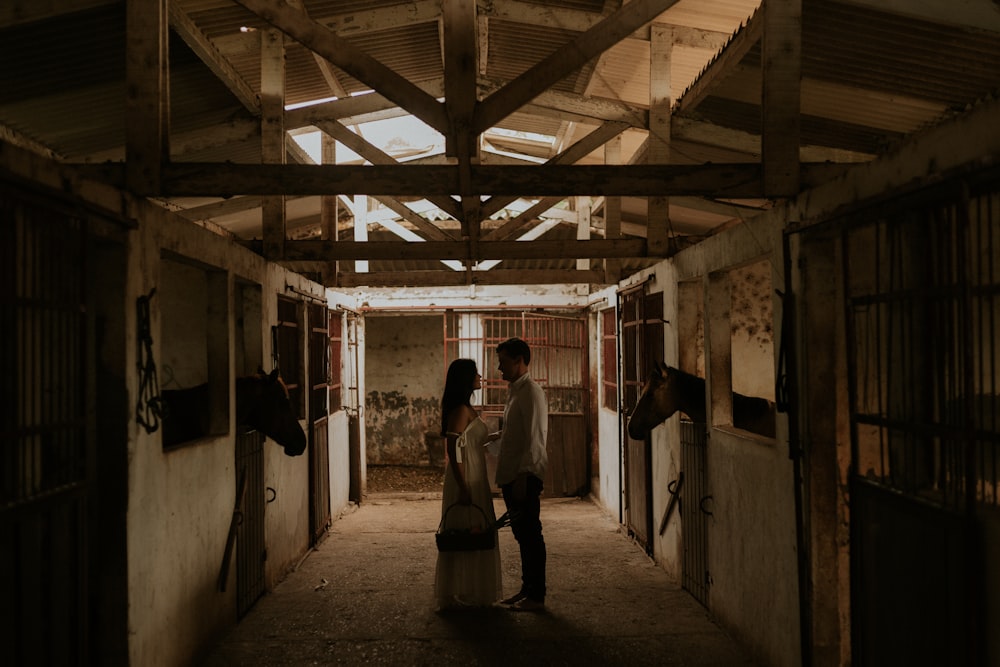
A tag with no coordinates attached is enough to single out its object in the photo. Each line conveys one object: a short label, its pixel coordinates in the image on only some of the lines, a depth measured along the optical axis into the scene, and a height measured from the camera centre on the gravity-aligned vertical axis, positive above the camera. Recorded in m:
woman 4.51 -0.88
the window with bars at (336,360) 7.85 -0.08
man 4.54 -0.66
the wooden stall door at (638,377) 5.96 -0.25
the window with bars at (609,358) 7.64 -0.11
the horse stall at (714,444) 3.66 -0.56
